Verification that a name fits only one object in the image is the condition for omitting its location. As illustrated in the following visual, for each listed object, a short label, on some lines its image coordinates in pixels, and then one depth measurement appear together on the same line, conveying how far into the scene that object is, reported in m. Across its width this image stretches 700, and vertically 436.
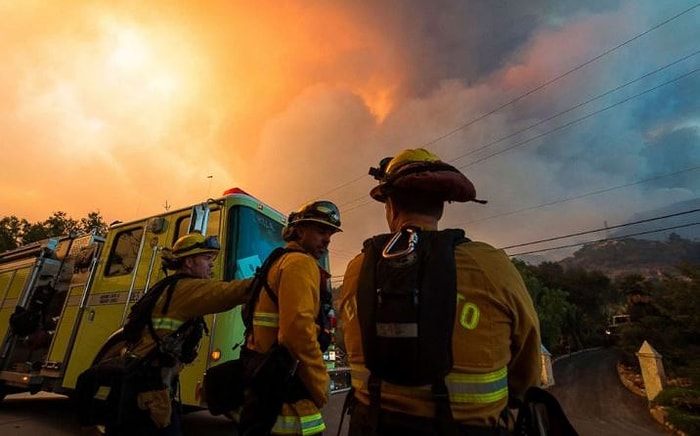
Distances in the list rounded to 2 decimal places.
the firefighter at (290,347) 1.91
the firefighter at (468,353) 1.17
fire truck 3.82
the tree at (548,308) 24.55
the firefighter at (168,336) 2.36
